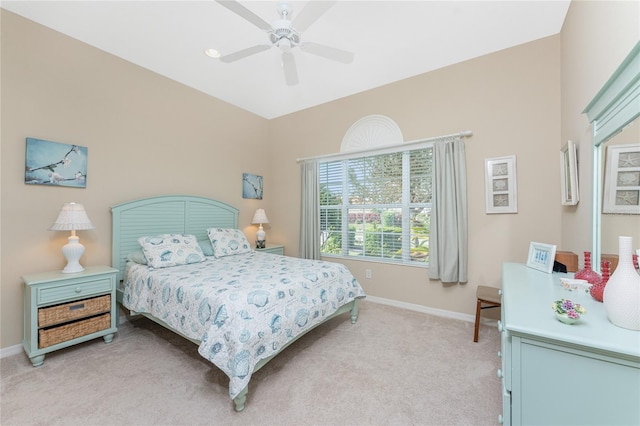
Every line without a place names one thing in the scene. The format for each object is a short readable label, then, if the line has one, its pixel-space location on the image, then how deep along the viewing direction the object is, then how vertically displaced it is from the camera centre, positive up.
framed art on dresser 1.84 -0.30
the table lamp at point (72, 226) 2.29 -0.10
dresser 0.81 -0.52
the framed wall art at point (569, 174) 1.98 +0.33
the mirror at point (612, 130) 1.09 +0.41
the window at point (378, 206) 3.29 +0.13
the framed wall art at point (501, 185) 2.70 +0.32
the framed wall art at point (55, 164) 2.35 +0.48
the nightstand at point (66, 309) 2.07 -0.79
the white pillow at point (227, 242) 3.33 -0.35
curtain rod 2.93 +0.89
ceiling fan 1.77 +1.37
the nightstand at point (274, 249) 4.03 -0.54
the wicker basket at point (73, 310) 2.10 -0.81
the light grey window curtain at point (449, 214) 2.92 +0.01
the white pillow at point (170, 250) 2.68 -0.38
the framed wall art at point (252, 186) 4.26 +0.48
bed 1.69 -0.57
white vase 0.88 -0.27
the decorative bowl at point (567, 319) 0.94 -0.37
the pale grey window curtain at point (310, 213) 4.02 +0.03
